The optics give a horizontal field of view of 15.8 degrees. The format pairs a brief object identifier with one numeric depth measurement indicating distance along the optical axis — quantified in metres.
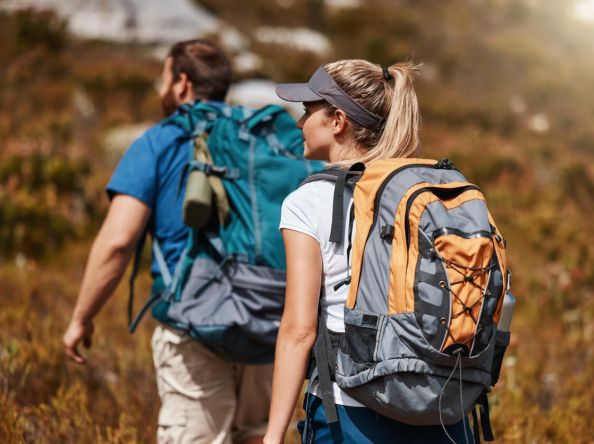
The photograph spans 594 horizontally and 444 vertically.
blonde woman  4.30
